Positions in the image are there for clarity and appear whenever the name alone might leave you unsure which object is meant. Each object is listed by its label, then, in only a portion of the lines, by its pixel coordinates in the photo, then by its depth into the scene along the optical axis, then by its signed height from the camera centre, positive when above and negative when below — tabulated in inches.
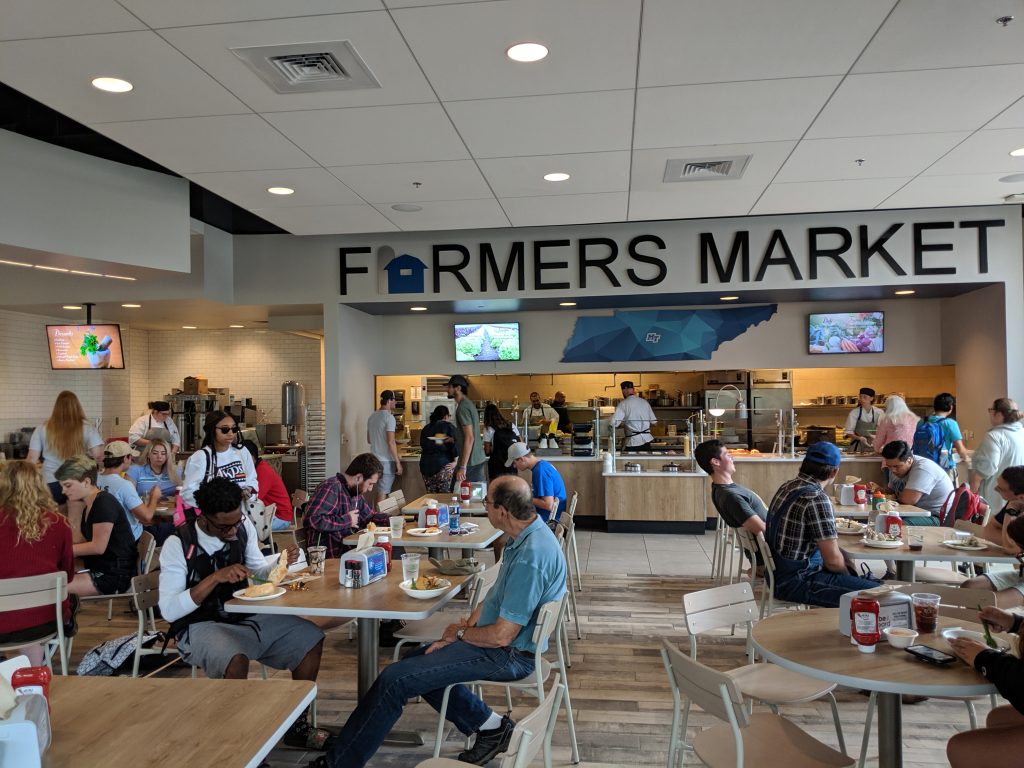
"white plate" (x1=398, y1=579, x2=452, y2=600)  124.0 -32.3
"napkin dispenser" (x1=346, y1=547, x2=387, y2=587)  133.6 -29.7
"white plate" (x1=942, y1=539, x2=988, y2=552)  161.9 -34.8
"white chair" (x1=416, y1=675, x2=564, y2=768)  70.4 -33.4
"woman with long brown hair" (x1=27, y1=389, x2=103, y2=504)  242.7 -8.5
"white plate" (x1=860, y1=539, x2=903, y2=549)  163.6 -34.2
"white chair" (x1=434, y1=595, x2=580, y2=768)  114.3 -41.5
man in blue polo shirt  111.7 -40.1
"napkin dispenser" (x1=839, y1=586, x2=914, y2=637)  102.1 -30.5
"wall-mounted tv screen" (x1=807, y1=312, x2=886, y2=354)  341.1 +26.2
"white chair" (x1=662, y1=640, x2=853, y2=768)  84.0 -45.0
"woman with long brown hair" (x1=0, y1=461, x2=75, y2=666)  138.3 -25.4
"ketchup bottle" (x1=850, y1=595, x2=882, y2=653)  97.1 -30.8
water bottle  190.9 -30.5
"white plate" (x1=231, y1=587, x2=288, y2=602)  123.2 -32.1
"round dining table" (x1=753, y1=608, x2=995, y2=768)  86.0 -34.0
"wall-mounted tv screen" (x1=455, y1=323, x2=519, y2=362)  368.8 +28.8
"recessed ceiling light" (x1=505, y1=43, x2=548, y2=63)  136.2 +64.0
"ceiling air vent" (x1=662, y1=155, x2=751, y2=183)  207.3 +64.6
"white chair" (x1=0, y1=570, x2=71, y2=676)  132.0 -33.4
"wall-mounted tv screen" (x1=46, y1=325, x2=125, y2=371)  342.3 +27.8
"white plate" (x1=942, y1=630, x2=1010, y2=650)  96.4 -33.5
